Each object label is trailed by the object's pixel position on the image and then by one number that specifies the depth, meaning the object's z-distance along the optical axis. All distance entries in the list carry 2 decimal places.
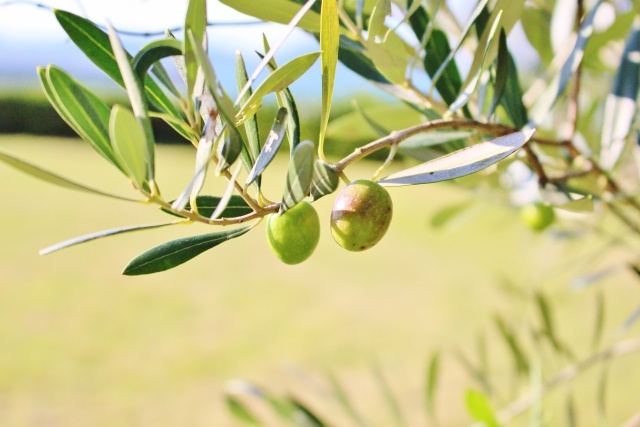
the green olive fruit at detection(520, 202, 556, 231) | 0.61
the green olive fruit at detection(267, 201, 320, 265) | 0.27
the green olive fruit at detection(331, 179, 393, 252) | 0.25
